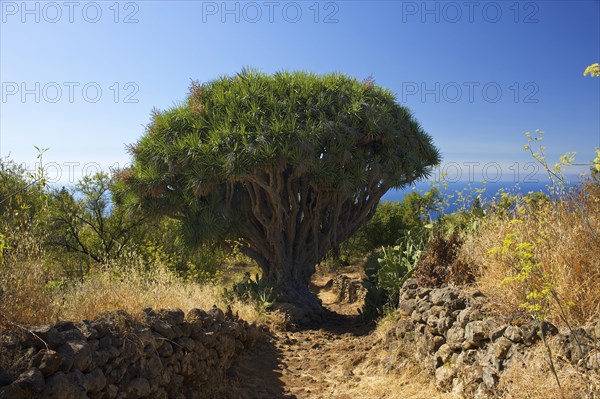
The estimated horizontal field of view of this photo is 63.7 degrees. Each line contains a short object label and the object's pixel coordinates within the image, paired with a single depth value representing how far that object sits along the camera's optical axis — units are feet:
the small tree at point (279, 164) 31.58
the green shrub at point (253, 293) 33.17
